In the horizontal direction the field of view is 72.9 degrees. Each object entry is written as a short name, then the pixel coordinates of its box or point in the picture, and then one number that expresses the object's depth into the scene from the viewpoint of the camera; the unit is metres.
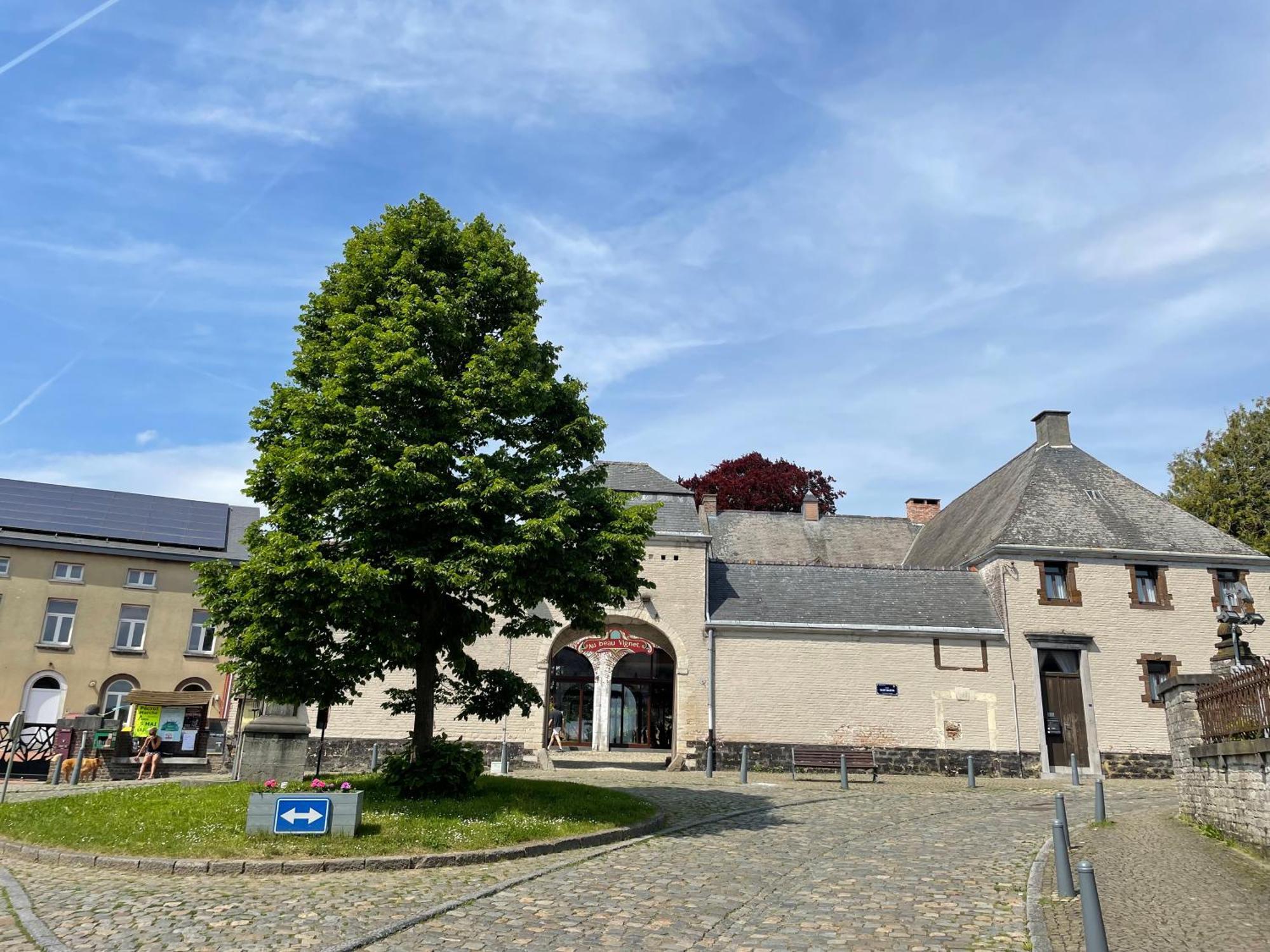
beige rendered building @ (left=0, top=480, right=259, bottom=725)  31.88
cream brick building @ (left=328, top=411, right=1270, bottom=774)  25.00
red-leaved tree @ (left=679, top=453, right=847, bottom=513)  47.84
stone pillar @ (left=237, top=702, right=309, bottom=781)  15.99
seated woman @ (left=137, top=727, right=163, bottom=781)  20.91
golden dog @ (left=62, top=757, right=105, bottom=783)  20.48
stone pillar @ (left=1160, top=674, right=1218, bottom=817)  13.27
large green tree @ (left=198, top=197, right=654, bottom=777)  12.05
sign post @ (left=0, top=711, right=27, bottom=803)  16.55
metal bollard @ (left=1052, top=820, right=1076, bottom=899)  8.30
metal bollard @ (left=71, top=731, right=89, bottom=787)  19.75
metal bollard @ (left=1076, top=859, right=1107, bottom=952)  5.02
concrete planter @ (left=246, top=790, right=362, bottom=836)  10.24
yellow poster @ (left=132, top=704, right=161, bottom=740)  24.16
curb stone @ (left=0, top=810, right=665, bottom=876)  9.26
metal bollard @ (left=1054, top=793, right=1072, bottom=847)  9.64
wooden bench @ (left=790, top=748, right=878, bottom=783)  21.10
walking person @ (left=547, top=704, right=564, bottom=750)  27.33
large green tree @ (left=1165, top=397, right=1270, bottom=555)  34.09
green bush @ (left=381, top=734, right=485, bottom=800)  12.88
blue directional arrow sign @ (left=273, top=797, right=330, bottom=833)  10.20
